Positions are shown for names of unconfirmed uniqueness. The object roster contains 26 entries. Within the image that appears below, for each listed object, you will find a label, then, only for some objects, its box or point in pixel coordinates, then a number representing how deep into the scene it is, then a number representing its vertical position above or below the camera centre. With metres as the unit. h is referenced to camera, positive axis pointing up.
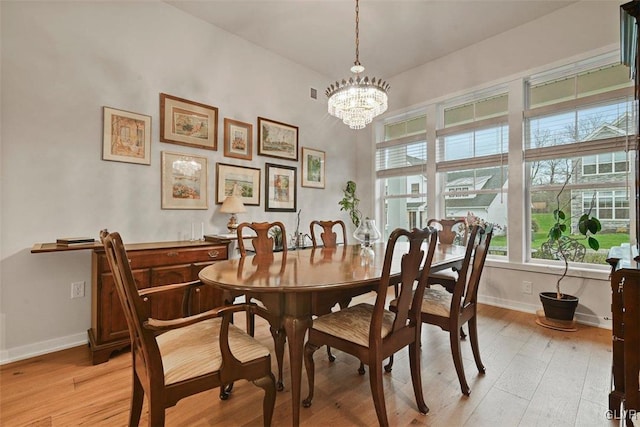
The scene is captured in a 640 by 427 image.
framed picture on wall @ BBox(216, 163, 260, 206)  3.56 +0.45
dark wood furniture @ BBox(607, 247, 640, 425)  1.38 -0.54
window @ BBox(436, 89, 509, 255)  3.83 +0.81
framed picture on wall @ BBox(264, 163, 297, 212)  4.07 +0.43
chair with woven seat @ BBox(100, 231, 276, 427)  1.14 -0.62
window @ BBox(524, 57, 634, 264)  3.03 +0.78
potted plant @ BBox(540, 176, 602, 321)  2.79 -0.34
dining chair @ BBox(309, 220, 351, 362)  3.23 -0.19
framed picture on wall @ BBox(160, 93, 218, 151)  3.15 +1.07
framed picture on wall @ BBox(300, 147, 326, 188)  4.52 +0.79
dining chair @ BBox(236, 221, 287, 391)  1.66 -0.31
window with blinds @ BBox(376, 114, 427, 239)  4.66 +0.75
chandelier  2.75 +1.15
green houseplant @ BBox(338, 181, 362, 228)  5.00 +0.28
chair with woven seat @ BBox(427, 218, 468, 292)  2.68 -0.25
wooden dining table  1.42 -0.32
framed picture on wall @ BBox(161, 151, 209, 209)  3.14 +0.41
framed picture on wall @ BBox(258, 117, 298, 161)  4.01 +1.12
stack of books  2.30 -0.20
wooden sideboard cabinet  2.32 -0.55
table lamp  3.37 +0.11
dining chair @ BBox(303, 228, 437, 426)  1.48 -0.62
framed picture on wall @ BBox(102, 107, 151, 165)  2.77 +0.79
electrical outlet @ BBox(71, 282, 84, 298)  2.61 -0.65
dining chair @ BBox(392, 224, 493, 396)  1.87 -0.60
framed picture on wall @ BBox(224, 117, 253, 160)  3.65 +1.00
